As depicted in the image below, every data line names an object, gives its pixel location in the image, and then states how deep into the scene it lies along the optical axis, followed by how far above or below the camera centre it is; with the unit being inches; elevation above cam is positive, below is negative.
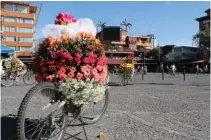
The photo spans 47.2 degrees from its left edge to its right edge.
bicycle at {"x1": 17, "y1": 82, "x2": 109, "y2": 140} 106.2 -20.9
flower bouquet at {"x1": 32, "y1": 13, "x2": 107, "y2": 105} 126.5 +5.2
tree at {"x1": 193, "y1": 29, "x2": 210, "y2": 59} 2074.9 +270.5
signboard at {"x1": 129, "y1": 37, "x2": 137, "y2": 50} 3069.6 +363.5
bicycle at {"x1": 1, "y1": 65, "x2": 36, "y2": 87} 429.9 -10.8
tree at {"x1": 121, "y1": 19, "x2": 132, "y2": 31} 3253.7 +641.0
